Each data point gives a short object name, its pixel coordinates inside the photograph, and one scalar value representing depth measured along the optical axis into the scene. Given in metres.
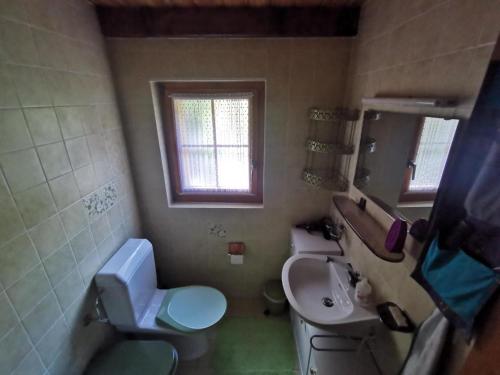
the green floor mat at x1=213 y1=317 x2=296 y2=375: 1.67
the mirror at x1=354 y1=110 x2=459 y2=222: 0.78
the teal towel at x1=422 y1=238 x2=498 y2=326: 0.57
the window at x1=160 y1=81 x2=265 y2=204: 1.64
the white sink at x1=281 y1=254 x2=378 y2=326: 1.11
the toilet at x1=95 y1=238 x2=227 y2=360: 1.40
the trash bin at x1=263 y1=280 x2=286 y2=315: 1.99
